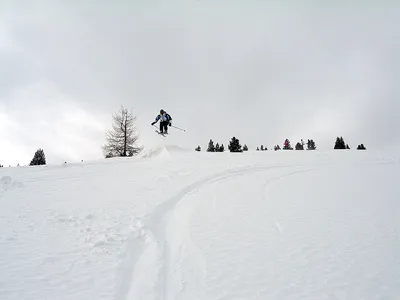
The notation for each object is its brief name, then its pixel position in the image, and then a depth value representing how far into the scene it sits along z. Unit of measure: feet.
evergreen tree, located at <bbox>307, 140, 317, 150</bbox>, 273.25
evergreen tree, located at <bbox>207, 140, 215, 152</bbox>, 262.18
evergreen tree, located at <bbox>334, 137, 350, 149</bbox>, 213.50
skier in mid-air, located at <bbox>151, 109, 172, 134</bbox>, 71.10
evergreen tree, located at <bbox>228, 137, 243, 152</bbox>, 203.58
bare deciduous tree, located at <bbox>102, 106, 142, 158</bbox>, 104.47
